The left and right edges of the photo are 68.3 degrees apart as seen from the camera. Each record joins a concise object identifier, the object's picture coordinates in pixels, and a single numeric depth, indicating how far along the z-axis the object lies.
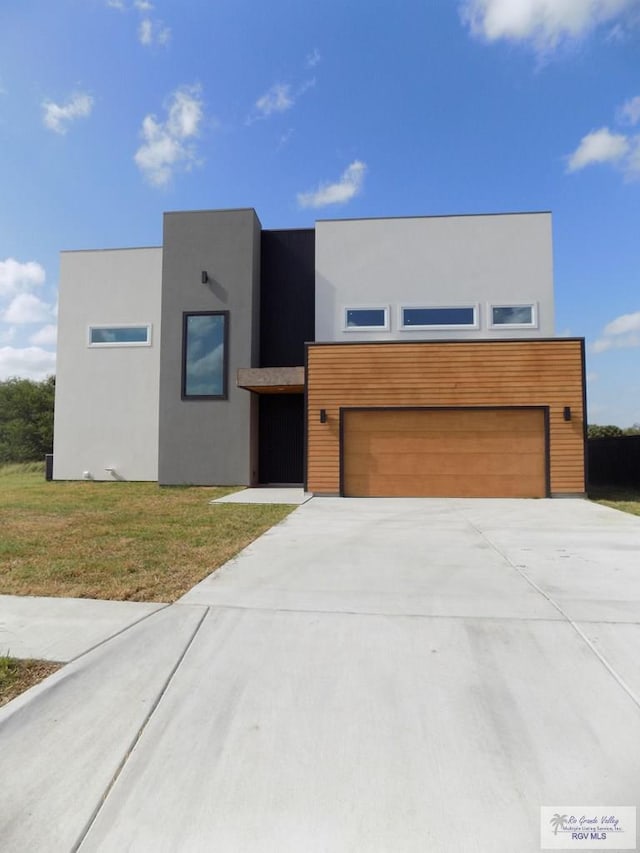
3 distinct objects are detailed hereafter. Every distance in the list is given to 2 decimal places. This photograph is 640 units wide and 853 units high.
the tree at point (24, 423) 28.73
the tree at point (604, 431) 22.02
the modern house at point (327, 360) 11.54
